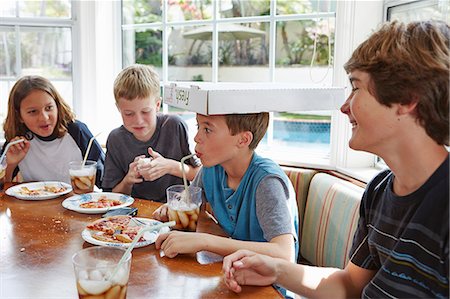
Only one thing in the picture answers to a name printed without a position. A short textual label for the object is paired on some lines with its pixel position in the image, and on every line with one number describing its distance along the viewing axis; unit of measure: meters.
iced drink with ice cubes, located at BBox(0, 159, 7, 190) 2.01
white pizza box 1.30
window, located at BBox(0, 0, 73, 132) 3.10
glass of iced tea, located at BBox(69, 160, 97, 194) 1.92
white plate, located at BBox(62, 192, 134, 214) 1.68
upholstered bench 1.81
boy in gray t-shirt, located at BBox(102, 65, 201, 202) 1.99
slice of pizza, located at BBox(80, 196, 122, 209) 1.74
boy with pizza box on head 1.30
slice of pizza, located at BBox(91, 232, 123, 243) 1.37
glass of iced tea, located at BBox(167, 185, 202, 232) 1.48
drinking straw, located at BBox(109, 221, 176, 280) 0.98
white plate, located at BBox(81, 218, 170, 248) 1.33
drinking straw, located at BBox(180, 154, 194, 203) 1.49
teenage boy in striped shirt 0.92
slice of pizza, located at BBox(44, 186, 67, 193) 1.96
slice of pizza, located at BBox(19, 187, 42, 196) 1.92
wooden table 1.09
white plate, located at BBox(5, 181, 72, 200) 1.86
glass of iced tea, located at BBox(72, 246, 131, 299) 0.98
